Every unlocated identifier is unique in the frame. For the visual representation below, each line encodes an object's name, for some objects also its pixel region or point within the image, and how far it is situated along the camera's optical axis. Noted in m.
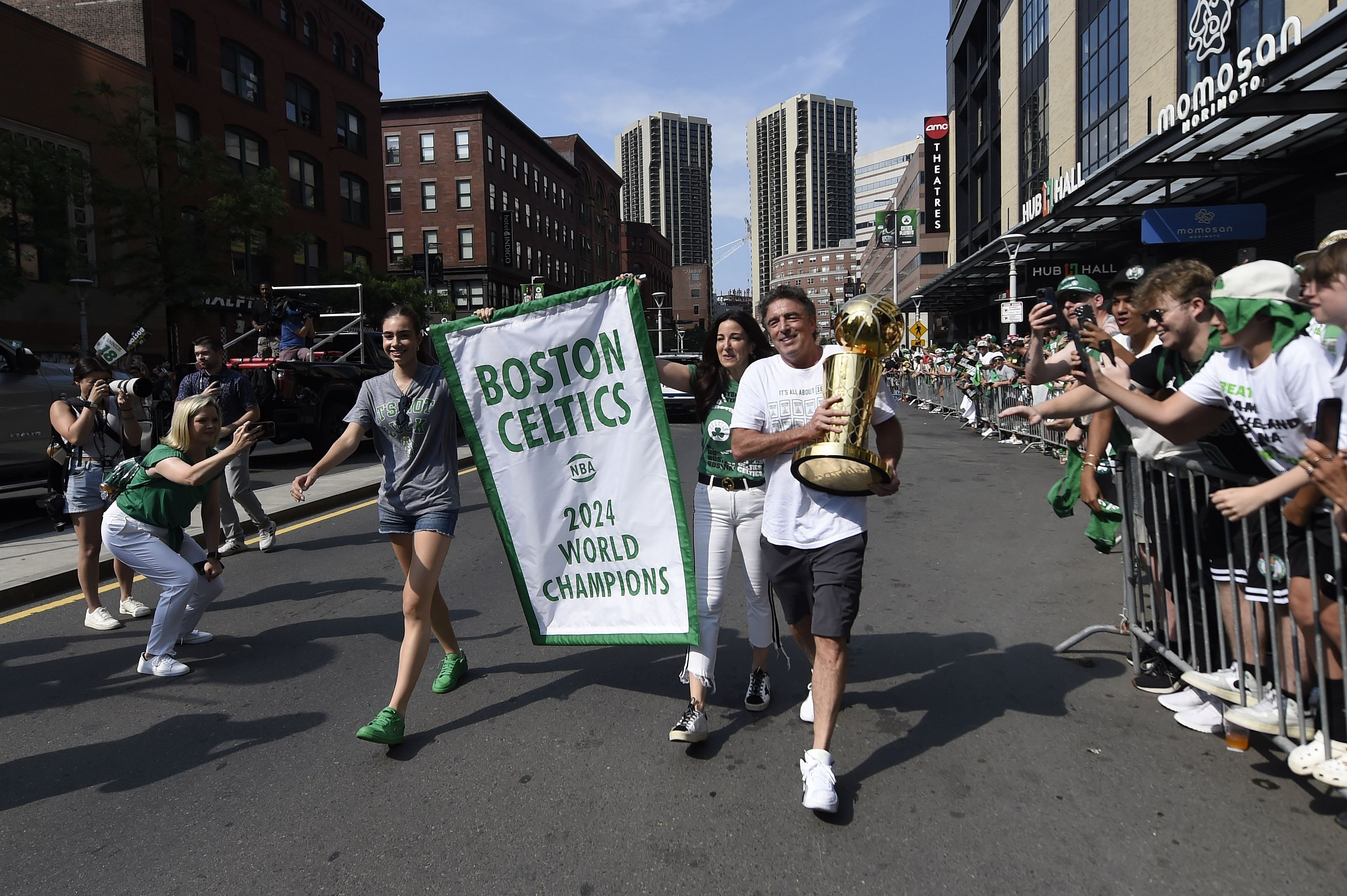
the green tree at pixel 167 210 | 21.28
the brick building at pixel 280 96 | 27.48
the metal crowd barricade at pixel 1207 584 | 3.27
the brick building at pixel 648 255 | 104.31
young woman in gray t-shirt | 4.04
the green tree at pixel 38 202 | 18.47
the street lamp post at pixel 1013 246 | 24.25
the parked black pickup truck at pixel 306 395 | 13.80
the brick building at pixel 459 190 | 55.09
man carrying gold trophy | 3.26
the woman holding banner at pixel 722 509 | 3.94
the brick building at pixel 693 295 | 73.50
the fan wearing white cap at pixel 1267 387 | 3.06
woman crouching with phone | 4.92
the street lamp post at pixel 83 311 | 18.98
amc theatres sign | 49.25
